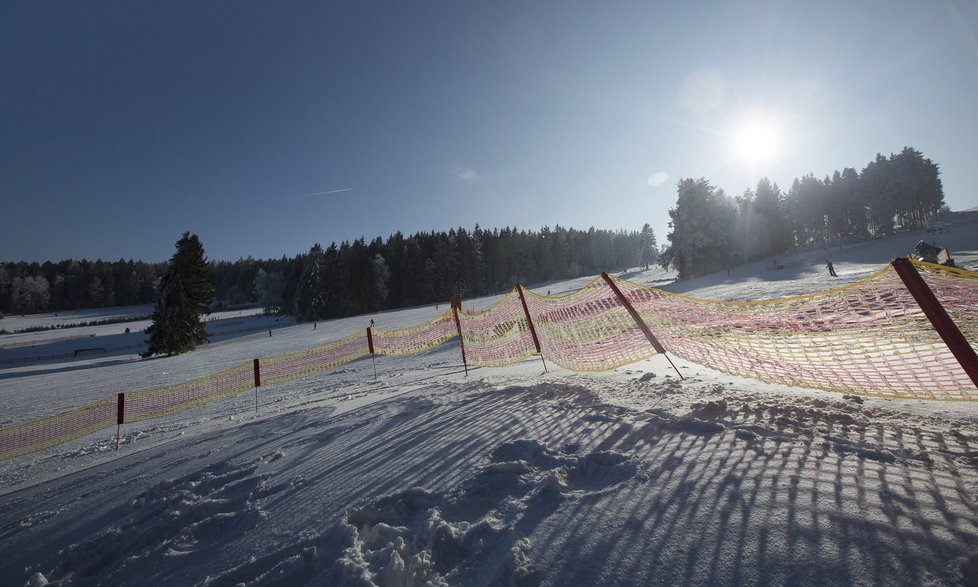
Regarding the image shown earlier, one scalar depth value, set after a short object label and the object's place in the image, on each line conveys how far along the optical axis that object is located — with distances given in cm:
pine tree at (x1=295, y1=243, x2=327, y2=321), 5147
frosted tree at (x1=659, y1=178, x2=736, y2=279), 3766
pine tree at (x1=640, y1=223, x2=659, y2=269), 10492
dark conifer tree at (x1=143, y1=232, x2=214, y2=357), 2817
